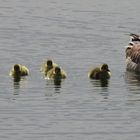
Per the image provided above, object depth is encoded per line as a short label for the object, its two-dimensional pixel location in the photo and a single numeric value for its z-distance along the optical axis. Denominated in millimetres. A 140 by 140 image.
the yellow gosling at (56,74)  28781
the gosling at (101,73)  28969
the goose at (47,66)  29472
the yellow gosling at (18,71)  28750
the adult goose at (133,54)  31141
